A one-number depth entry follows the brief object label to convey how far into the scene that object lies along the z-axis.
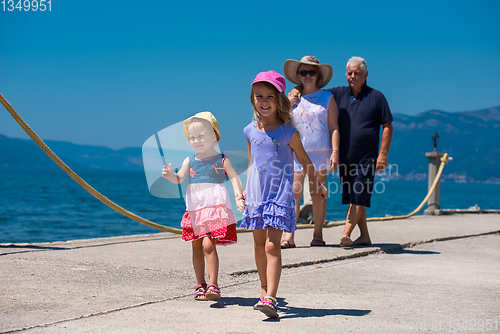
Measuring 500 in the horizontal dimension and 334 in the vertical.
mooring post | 10.90
